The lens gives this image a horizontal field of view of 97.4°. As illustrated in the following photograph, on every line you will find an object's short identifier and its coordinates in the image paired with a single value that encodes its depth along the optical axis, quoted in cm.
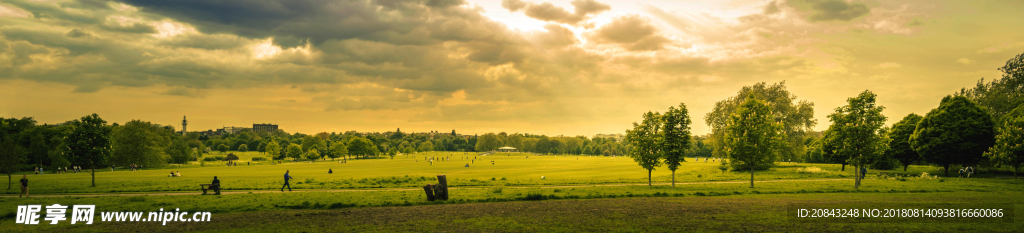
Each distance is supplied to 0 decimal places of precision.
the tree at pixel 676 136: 3441
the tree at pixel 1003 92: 5624
